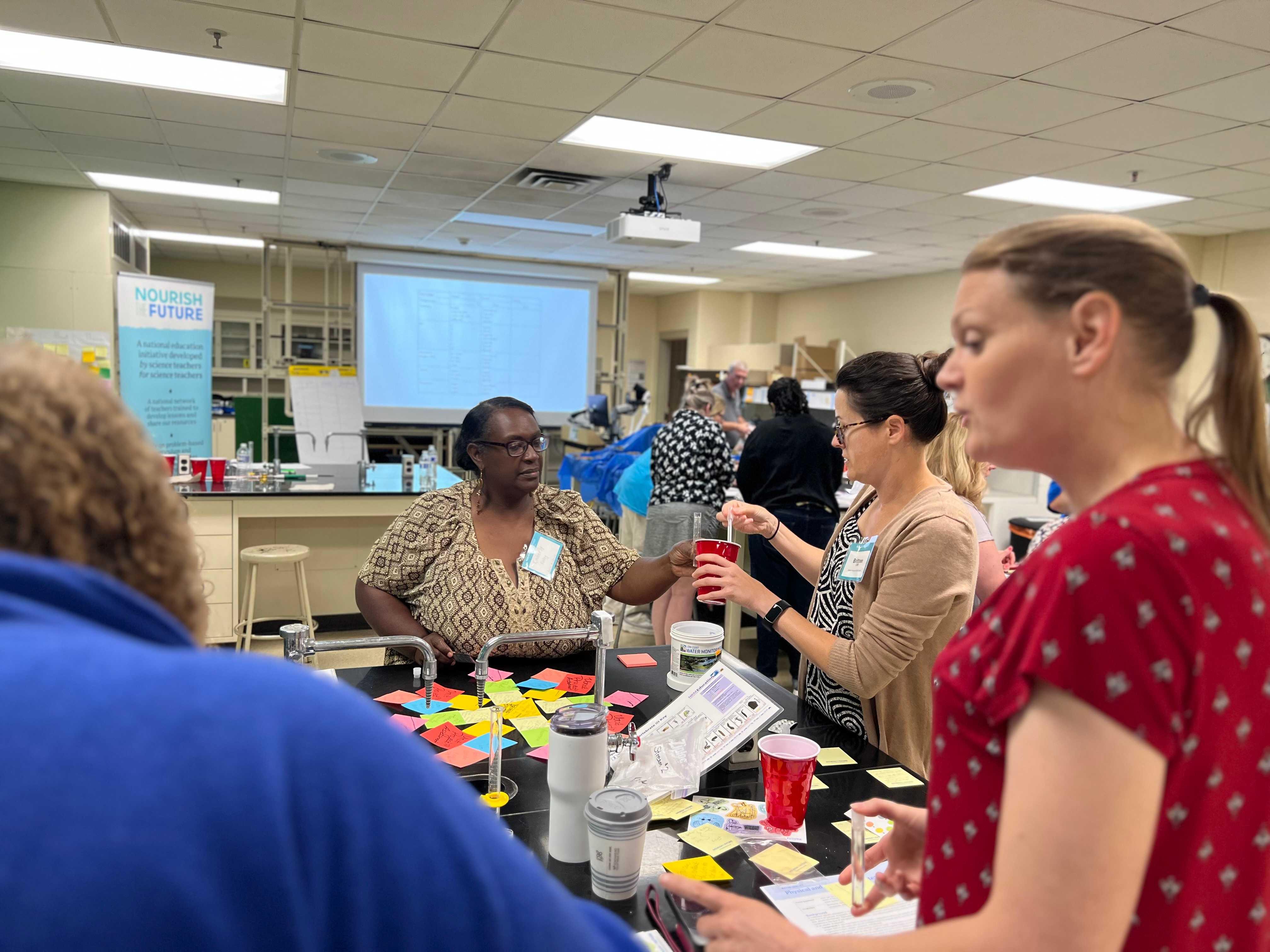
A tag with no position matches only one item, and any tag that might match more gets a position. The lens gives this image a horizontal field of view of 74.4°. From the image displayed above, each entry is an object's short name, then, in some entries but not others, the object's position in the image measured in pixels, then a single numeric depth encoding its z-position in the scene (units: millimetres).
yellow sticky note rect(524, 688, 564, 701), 1921
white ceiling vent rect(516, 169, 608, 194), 5402
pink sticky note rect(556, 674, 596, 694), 1969
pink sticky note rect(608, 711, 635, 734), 1751
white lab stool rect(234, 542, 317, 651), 4367
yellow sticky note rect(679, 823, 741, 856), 1291
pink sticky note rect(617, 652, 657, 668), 2170
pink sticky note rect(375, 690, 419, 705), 1861
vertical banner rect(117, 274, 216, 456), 5488
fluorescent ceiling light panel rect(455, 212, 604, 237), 6910
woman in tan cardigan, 1704
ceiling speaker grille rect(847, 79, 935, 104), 3525
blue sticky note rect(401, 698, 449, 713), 1820
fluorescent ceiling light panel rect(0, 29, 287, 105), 3588
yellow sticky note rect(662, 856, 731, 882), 1213
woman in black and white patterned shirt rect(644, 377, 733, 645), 4430
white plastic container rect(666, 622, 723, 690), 1909
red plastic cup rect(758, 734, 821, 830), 1327
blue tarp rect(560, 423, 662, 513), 5488
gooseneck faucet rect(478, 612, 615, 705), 1594
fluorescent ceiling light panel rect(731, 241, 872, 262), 7949
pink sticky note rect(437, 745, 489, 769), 1577
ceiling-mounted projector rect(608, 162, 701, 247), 4973
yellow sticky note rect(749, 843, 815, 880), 1233
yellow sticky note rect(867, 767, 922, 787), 1532
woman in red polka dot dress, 578
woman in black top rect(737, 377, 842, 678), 4332
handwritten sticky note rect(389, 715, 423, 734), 1704
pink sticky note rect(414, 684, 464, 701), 1893
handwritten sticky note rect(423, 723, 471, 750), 1661
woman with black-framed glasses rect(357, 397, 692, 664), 2254
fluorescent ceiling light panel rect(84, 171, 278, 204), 6070
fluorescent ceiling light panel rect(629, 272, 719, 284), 10648
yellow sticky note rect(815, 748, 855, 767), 1610
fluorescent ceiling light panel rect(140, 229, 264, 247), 8742
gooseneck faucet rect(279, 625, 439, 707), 1562
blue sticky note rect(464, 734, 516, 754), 1647
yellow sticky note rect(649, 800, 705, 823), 1381
